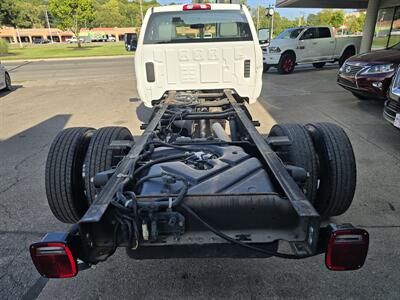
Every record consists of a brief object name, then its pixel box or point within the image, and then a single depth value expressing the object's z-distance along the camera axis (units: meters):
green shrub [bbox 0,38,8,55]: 32.31
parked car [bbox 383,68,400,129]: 4.47
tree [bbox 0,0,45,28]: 31.14
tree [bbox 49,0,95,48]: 33.94
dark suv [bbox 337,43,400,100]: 6.54
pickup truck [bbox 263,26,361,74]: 13.43
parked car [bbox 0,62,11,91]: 10.52
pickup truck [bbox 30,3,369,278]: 1.55
